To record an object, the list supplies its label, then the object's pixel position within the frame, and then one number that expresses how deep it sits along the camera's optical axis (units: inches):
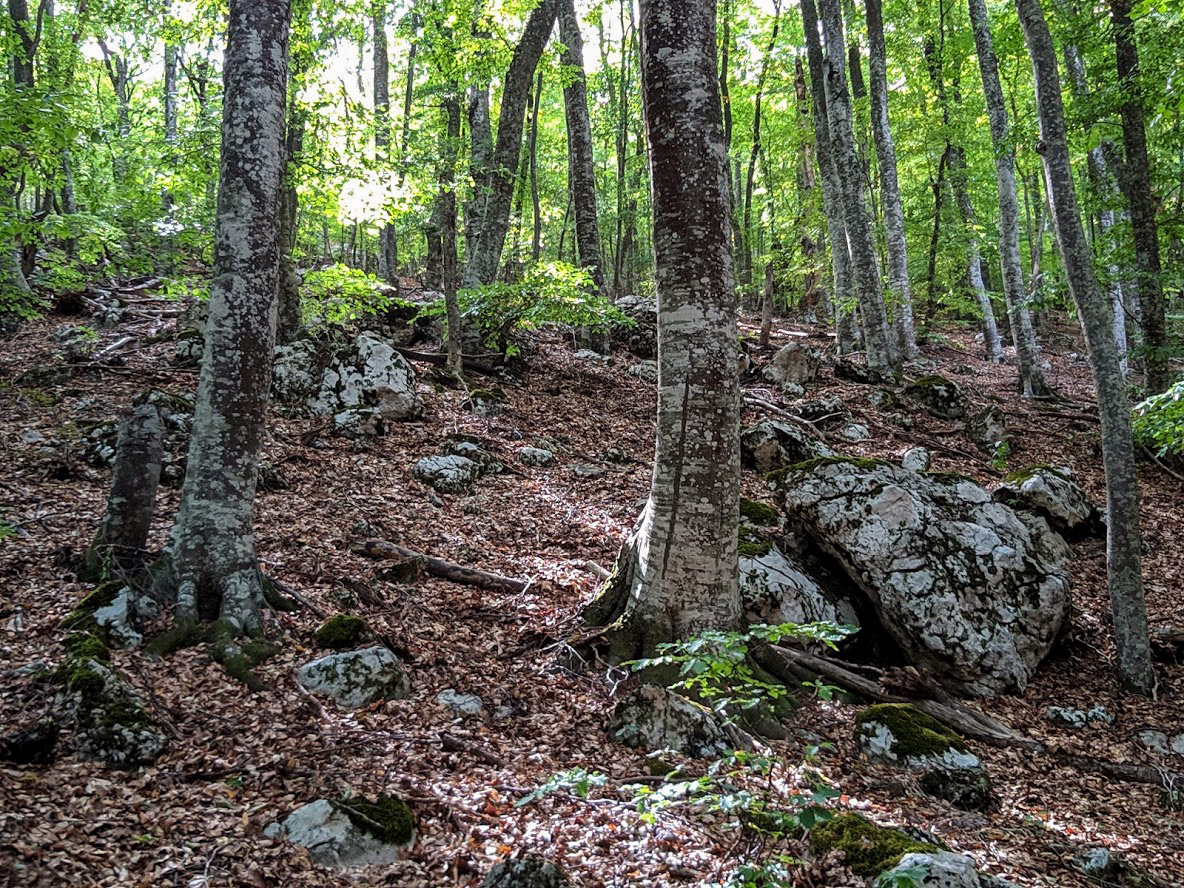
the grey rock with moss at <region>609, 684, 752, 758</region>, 166.1
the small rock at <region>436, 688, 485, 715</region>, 175.6
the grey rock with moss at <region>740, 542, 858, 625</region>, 222.2
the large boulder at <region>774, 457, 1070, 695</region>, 220.5
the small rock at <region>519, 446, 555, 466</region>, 365.7
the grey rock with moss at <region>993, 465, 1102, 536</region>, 323.0
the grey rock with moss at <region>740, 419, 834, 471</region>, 377.4
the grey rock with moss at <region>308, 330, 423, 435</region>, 351.9
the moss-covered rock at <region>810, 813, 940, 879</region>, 117.7
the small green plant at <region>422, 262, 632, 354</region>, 403.5
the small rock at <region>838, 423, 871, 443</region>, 421.7
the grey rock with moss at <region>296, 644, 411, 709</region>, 169.3
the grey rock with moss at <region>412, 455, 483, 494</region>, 315.6
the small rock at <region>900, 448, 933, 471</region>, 374.6
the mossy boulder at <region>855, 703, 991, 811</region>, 165.8
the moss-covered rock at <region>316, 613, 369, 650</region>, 185.2
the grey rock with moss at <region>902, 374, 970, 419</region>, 478.6
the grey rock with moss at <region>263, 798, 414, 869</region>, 116.7
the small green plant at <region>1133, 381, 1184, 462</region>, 203.9
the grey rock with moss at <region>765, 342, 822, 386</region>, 522.3
